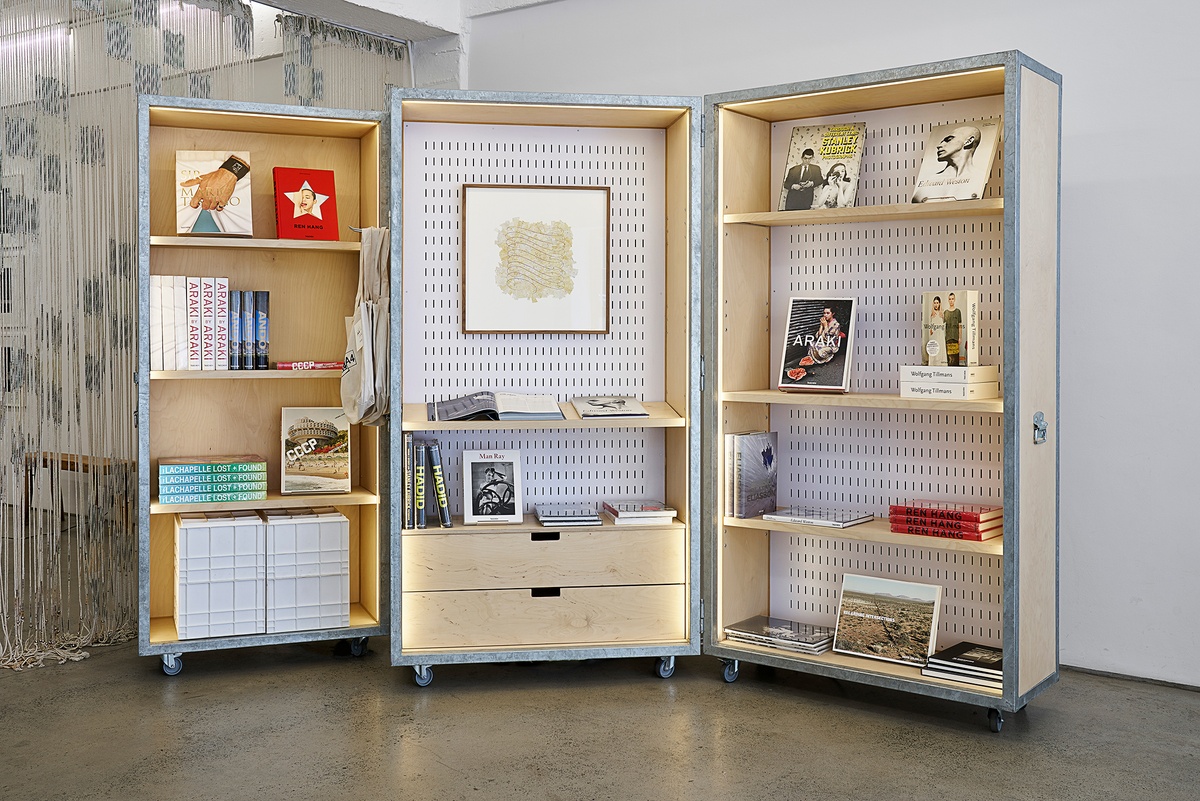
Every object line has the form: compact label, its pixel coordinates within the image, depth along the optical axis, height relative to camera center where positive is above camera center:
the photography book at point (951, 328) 3.31 +0.15
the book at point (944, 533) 3.28 -0.48
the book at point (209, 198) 3.74 +0.62
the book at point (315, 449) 3.99 -0.27
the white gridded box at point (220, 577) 3.76 -0.70
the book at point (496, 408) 3.56 -0.11
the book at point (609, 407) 3.62 -0.11
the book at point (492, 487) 3.75 -0.39
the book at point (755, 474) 3.70 -0.34
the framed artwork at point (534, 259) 3.75 +0.40
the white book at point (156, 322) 3.74 +0.18
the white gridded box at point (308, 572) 3.86 -0.71
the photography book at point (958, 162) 3.34 +0.66
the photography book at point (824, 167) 3.60 +0.70
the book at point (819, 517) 3.54 -0.47
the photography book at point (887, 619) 3.47 -0.79
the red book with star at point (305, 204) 3.88 +0.61
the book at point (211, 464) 3.78 -0.32
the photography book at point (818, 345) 3.59 +0.10
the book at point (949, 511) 3.29 -0.42
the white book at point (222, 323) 3.80 +0.18
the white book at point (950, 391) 3.26 -0.05
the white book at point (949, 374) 3.25 +0.00
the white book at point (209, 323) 3.79 +0.18
